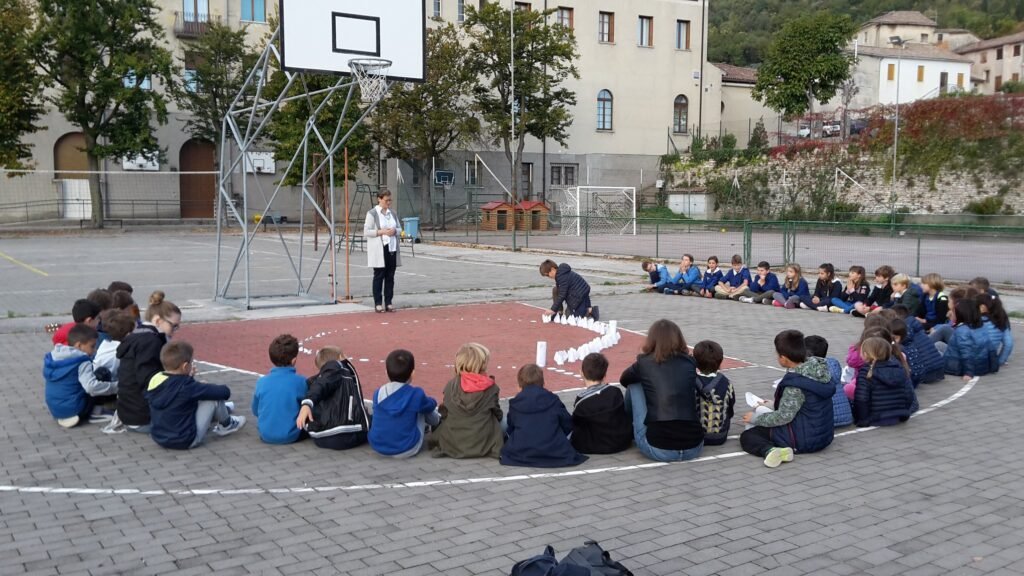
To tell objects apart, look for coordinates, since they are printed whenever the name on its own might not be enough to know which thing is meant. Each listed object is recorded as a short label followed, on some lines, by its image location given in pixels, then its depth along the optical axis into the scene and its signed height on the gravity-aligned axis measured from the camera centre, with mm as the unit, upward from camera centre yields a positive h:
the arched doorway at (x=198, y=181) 48094 +1909
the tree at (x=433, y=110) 46438 +5730
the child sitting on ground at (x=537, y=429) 6828 -1653
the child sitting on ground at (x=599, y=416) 7078 -1609
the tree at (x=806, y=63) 55625 +9889
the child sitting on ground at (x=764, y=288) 17172 -1372
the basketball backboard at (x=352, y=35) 15109 +3278
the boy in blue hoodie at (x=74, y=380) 7734 -1451
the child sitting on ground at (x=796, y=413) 7023 -1579
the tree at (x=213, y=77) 45719 +7302
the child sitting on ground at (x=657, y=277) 19078 -1287
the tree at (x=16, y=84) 39250 +5944
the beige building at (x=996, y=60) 91438 +17116
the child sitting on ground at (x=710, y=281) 18281 -1318
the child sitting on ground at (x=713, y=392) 7273 -1445
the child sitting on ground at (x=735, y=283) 17719 -1336
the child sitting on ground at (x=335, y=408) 7125 -1575
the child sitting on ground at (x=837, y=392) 7523 -1592
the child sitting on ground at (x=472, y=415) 7047 -1589
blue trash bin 35625 -412
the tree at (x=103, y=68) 39688 +6825
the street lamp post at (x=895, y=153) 46656 +3530
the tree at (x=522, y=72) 48531 +8240
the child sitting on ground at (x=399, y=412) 6973 -1555
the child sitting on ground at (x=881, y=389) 7957 -1559
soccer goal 46781 +642
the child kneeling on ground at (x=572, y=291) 14078 -1182
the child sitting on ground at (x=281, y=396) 7324 -1503
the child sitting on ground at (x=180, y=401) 7078 -1508
